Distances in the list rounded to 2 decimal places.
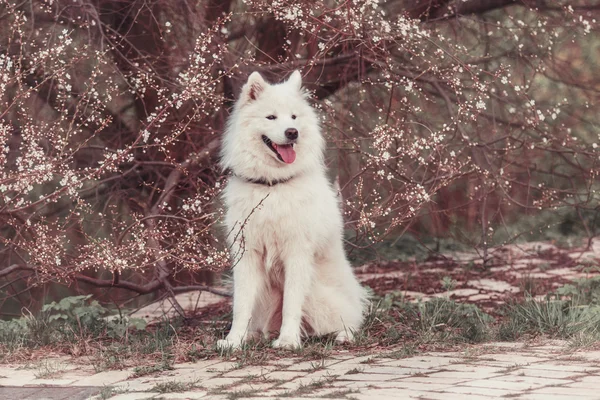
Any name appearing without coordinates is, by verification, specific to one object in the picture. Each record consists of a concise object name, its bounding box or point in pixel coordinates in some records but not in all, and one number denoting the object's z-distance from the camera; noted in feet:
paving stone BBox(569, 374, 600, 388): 27.09
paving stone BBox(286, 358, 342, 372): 31.96
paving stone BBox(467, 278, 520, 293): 54.37
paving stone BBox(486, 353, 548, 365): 31.91
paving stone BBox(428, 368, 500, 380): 29.12
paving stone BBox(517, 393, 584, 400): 25.13
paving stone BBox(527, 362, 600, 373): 29.99
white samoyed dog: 36.96
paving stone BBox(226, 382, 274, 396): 27.68
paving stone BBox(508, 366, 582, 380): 28.94
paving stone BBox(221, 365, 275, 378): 30.96
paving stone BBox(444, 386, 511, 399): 25.94
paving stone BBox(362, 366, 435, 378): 30.35
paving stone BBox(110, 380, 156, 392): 29.22
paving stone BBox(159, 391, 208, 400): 27.17
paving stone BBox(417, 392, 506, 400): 25.38
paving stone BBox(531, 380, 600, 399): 25.71
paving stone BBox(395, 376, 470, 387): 28.07
